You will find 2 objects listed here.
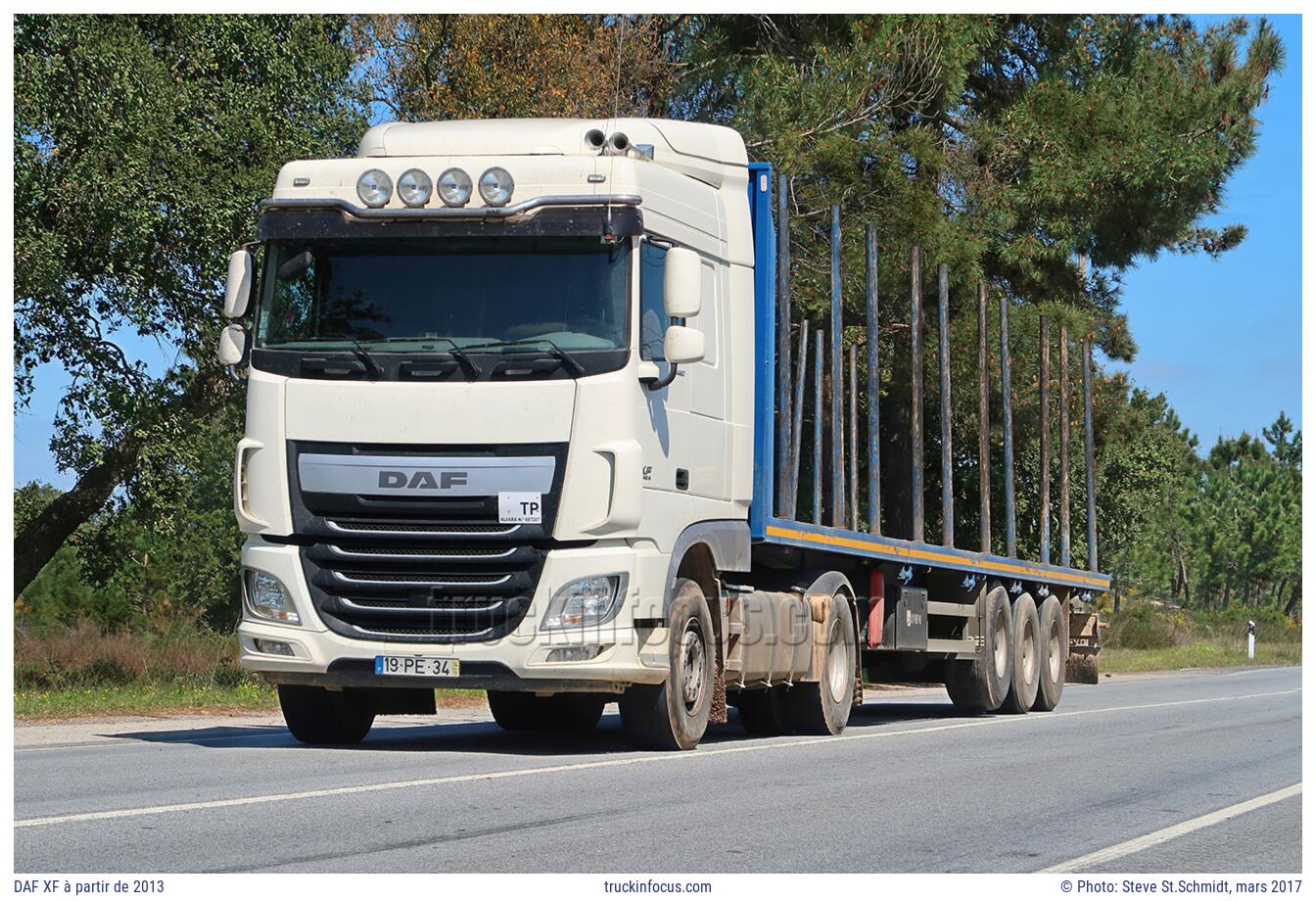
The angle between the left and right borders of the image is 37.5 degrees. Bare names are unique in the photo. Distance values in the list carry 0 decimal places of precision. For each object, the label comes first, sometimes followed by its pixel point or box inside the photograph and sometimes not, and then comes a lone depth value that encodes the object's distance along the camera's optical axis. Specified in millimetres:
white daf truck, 12117
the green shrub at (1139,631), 55219
